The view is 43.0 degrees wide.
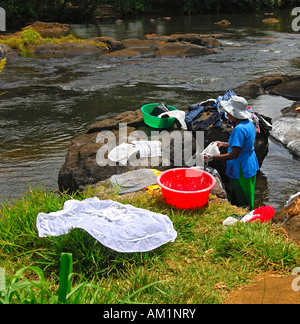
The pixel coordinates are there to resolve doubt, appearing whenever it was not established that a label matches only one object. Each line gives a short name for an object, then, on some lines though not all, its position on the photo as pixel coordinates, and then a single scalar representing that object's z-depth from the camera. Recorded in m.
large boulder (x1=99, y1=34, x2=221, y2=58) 18.80
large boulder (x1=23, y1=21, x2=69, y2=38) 27.33
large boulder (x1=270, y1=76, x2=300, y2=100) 12.21
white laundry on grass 3.31
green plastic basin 6.68
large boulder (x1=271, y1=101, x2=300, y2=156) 8.03
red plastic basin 4.27
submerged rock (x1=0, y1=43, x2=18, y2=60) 18.22
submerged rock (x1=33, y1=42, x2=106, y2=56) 19.50
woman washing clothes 4.96
